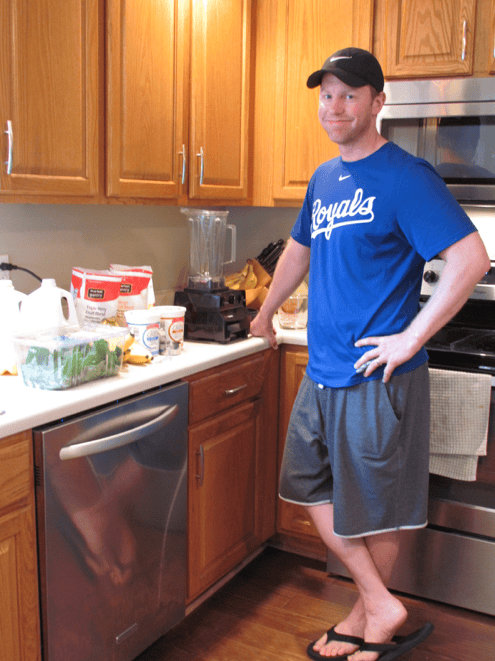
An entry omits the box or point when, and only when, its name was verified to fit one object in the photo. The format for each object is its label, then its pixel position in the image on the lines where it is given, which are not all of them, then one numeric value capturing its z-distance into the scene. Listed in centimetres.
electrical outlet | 209
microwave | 226
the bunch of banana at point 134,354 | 194
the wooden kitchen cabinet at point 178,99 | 204
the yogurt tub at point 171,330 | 209
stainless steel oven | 228
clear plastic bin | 164
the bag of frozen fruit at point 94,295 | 205
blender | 231
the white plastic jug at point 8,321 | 177
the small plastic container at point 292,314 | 260
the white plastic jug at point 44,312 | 181
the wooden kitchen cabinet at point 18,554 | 145
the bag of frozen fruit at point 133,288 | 218
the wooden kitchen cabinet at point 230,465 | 211
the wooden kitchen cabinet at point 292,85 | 253
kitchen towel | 220
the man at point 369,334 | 173
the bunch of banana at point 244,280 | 276
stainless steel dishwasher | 156
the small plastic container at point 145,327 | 203
